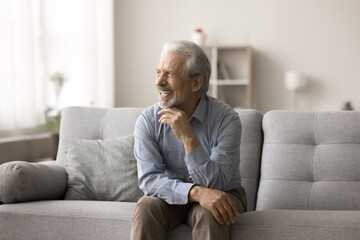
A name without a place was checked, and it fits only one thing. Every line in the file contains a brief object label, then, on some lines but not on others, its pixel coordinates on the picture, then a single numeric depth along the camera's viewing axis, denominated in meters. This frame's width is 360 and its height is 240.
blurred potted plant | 4.46
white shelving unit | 6.36
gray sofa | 2.02
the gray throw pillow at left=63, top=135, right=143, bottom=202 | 2.47
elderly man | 1.93
